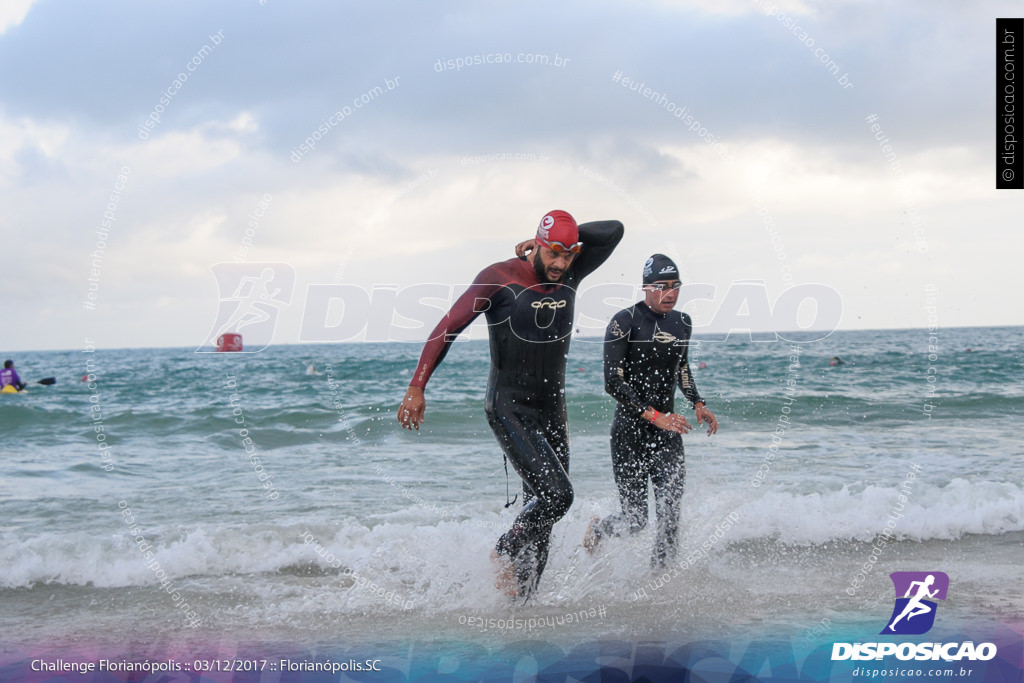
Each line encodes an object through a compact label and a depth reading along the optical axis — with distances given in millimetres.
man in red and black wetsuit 4945
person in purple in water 24875
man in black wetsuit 5879
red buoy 45784
